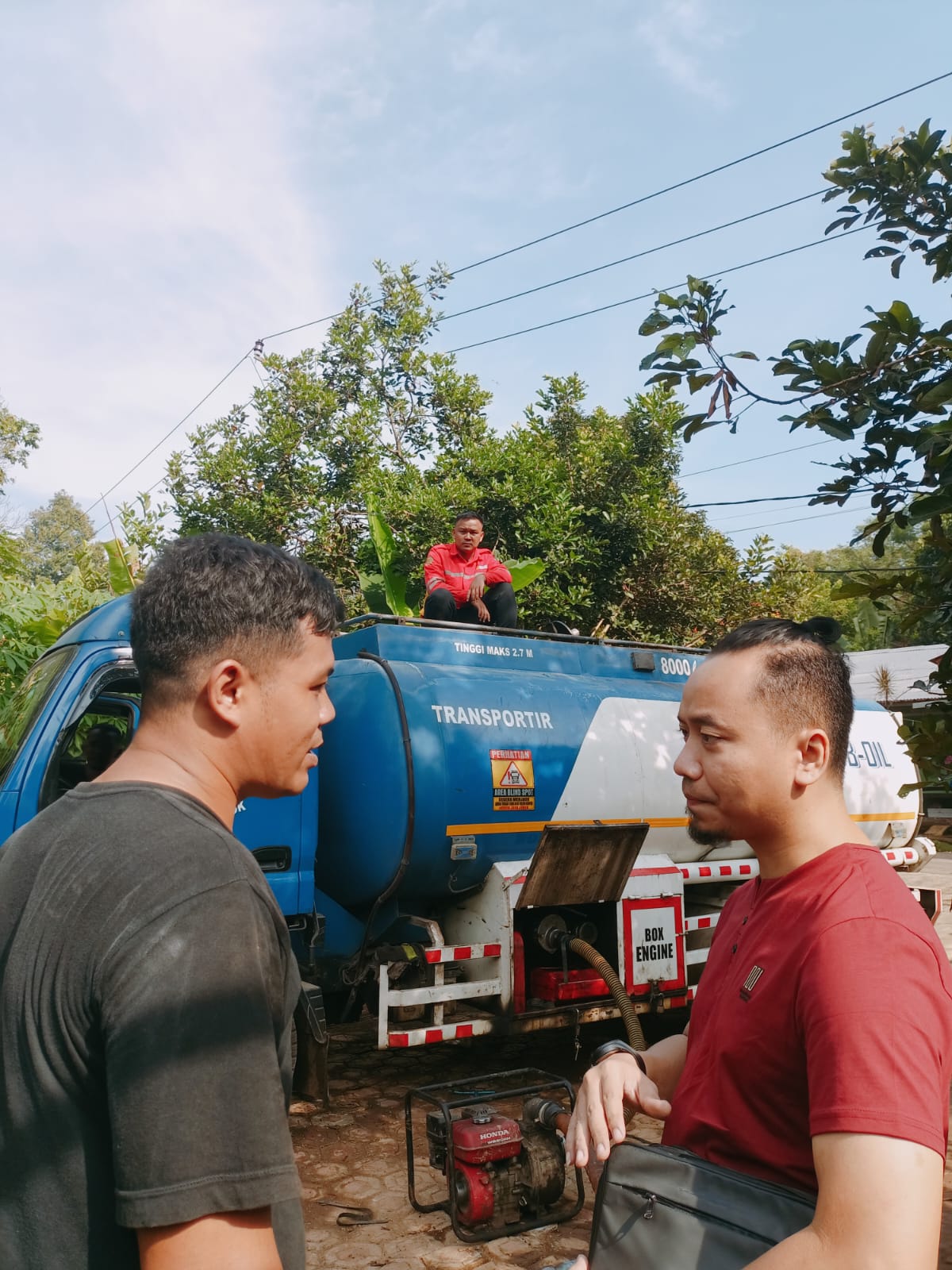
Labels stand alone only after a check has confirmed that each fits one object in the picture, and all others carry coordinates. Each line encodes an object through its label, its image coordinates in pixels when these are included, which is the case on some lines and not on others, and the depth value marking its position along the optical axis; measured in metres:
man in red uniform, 7.80
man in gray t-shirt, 1.03
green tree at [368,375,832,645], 13.89
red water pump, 4.17
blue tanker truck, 5.58
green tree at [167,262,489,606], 15.73
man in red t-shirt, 1.22
